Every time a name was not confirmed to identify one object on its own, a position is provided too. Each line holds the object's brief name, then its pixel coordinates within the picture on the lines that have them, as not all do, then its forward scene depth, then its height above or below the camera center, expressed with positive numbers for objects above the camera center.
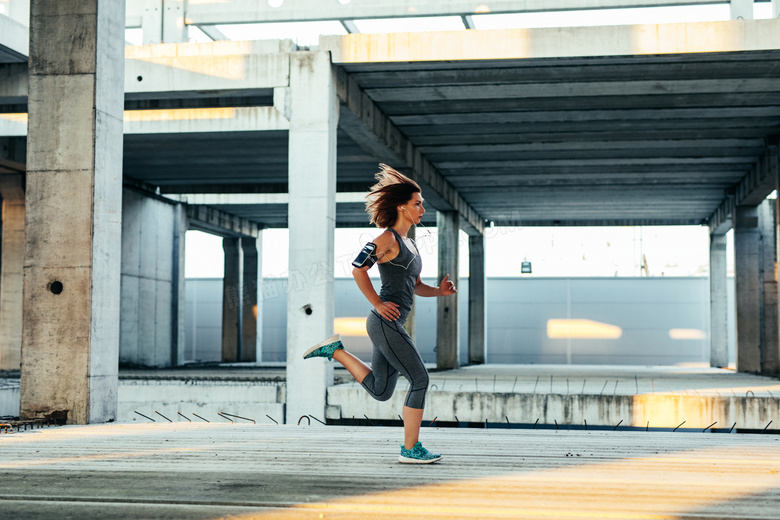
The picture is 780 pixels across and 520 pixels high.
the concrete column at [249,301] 34.44 -0.02
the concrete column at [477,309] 32.53 -0.31
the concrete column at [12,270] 23.19 +0.85
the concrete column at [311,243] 13.91 +0.98
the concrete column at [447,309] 26.69 -0.26
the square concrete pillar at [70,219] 7.49 +0.75
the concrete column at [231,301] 34.12 -0.03
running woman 4.79 +0.01
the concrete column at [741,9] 22.97 +8.26
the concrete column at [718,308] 30.44 -0.23
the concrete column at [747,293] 25.45 +0.29
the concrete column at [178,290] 28.55 +0.36
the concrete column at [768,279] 25.33 +0.73
